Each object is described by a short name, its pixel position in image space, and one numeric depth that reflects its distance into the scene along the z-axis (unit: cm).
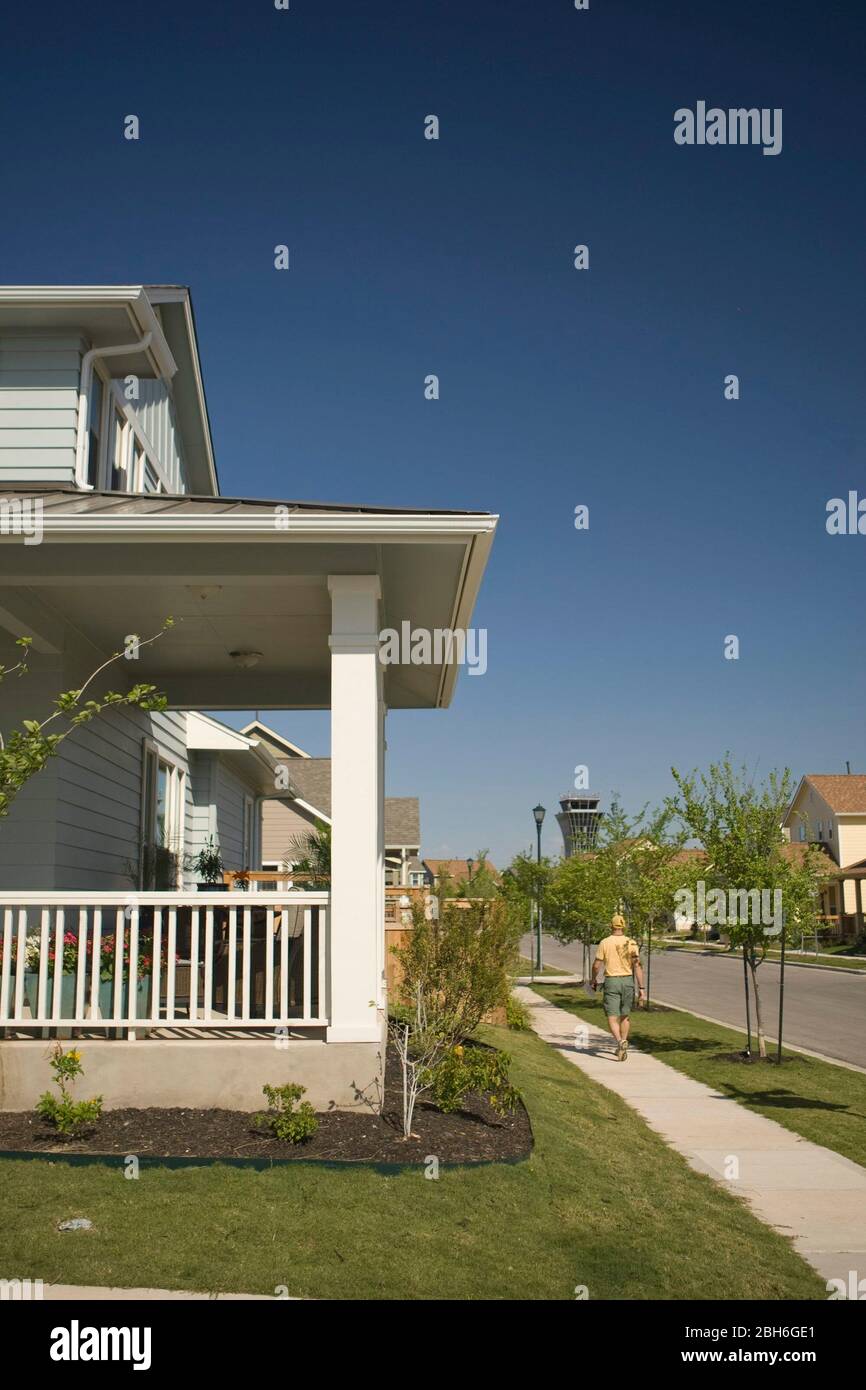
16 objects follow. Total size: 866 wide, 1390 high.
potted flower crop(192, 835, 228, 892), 1539
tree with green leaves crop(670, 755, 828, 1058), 1270
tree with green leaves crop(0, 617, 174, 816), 508
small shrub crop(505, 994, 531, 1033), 1491
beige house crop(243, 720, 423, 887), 3291
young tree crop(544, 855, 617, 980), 1942
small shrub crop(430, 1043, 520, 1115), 741
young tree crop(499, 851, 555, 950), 2626
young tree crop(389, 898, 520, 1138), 918
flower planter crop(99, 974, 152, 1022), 787
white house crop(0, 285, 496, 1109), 708
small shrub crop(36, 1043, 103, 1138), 650
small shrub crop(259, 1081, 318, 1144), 638
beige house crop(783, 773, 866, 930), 5050
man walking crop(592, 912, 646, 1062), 1294
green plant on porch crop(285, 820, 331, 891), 1731
